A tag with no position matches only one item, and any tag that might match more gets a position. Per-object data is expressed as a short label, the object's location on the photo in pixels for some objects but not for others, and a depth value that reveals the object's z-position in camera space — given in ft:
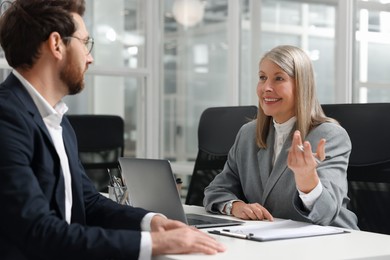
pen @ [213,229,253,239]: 6.18
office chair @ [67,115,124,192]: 12.75
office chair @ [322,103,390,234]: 8.16
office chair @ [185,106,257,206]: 10.21
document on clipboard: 6.17
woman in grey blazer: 7.45
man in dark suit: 5.18
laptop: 6.74
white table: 5.37
